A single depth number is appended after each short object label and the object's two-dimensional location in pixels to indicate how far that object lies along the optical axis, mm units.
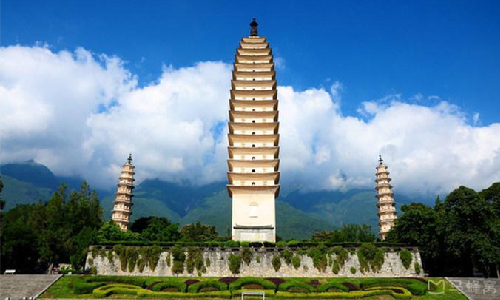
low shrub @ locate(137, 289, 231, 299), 24656
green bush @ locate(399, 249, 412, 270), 31727
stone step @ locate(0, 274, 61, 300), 25222
